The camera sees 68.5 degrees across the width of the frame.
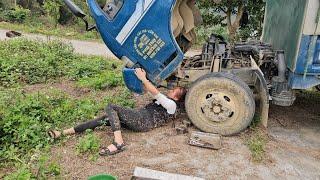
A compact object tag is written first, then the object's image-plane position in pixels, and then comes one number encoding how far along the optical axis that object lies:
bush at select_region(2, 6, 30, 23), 11.29
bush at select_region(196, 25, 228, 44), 8.43
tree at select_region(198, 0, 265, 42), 7.71
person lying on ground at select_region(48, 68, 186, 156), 2.94
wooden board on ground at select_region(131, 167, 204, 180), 2.34
